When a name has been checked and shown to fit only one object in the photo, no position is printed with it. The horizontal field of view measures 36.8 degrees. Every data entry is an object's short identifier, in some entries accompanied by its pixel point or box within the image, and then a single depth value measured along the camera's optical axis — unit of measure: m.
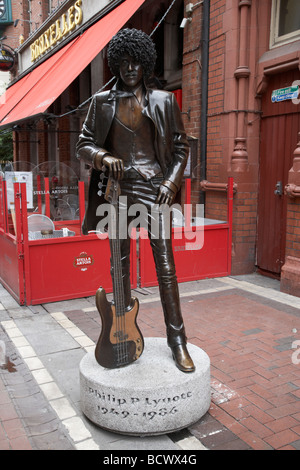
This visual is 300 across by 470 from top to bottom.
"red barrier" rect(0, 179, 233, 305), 5.55
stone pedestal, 2.83
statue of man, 3.08
